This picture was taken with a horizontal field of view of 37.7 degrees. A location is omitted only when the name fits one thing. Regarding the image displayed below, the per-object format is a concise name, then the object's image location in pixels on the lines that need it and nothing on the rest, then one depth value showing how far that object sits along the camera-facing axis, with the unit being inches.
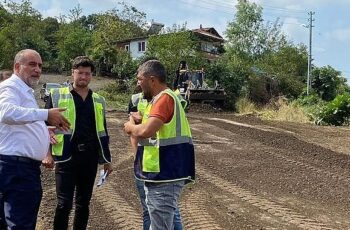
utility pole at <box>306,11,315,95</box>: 1601.4
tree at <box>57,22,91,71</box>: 2279.7
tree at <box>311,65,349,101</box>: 1633.9
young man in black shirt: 189.5
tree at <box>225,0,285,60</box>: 2343.8
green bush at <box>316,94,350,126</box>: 908.6
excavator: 1113.4
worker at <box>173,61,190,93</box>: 1096.1
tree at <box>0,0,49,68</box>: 2027.6
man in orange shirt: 151.3
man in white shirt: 149.5
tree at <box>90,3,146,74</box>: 2100.1
